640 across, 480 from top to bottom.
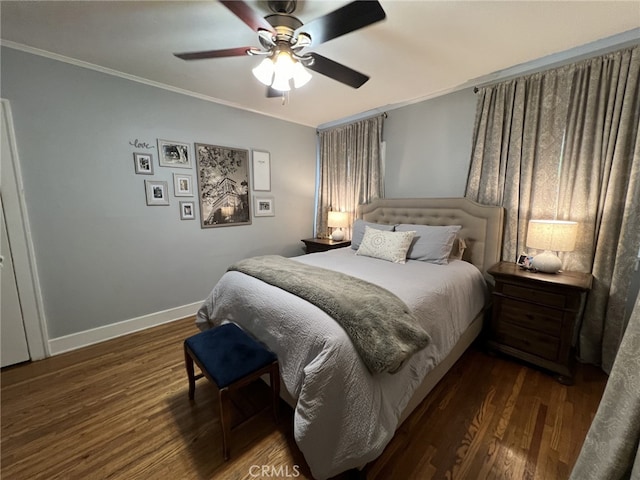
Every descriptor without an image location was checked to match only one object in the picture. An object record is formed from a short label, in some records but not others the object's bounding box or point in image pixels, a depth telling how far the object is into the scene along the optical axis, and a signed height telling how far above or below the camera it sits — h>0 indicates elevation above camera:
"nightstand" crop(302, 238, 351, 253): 3.57 -0.62
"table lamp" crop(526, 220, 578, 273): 1.91 -0.31
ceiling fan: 1.28 +0.92
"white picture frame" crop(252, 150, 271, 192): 3.42 +0.40
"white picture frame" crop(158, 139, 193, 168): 2.69 +0.50
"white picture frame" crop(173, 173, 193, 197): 2.82 +0.17
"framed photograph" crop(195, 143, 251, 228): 3.00 +0.19
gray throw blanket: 1.18 -0.58
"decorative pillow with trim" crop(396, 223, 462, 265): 2.36 -0.41
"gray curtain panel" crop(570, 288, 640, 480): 0.63 -0.57
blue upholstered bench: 1.32 -0.89
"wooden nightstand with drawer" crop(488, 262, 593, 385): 1.84 -0.89
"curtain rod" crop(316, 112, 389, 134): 3.25 +1.09
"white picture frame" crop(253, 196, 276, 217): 3.51 -0.09
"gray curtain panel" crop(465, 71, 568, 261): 2.15 +0.44
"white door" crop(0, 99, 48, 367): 1.99 -0.58
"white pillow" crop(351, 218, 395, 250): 3.00 -0.36
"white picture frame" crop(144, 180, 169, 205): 2.65 +0.09
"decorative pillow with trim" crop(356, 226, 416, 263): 2.45 -0.45
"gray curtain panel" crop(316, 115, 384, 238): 3.39 +0.46
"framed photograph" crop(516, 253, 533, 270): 2.17 -0.53
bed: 1.14 -0.78
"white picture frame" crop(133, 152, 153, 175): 2.55 +0.38
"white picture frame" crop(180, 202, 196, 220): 2.89 -0.11
